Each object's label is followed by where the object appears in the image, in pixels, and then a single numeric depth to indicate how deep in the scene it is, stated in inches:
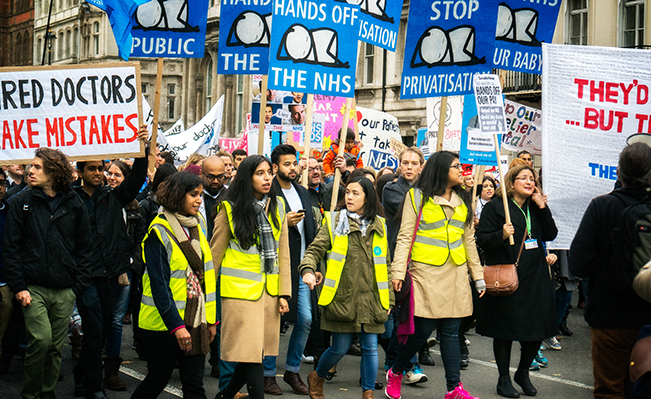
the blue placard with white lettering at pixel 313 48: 302.0
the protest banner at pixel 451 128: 602.0
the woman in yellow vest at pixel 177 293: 198.7
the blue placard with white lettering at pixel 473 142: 405.7
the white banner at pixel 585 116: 242.5
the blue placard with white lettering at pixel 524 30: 360.8
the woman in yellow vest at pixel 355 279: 245.6
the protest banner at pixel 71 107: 260.5
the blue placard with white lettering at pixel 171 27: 325.7
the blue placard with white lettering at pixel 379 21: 367.2
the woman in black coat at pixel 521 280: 270.8
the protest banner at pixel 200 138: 696.4
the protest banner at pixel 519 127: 458.9
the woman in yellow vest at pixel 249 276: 214.2
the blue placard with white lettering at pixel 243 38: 348.5
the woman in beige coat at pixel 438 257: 255.0
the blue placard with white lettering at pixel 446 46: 333.7
